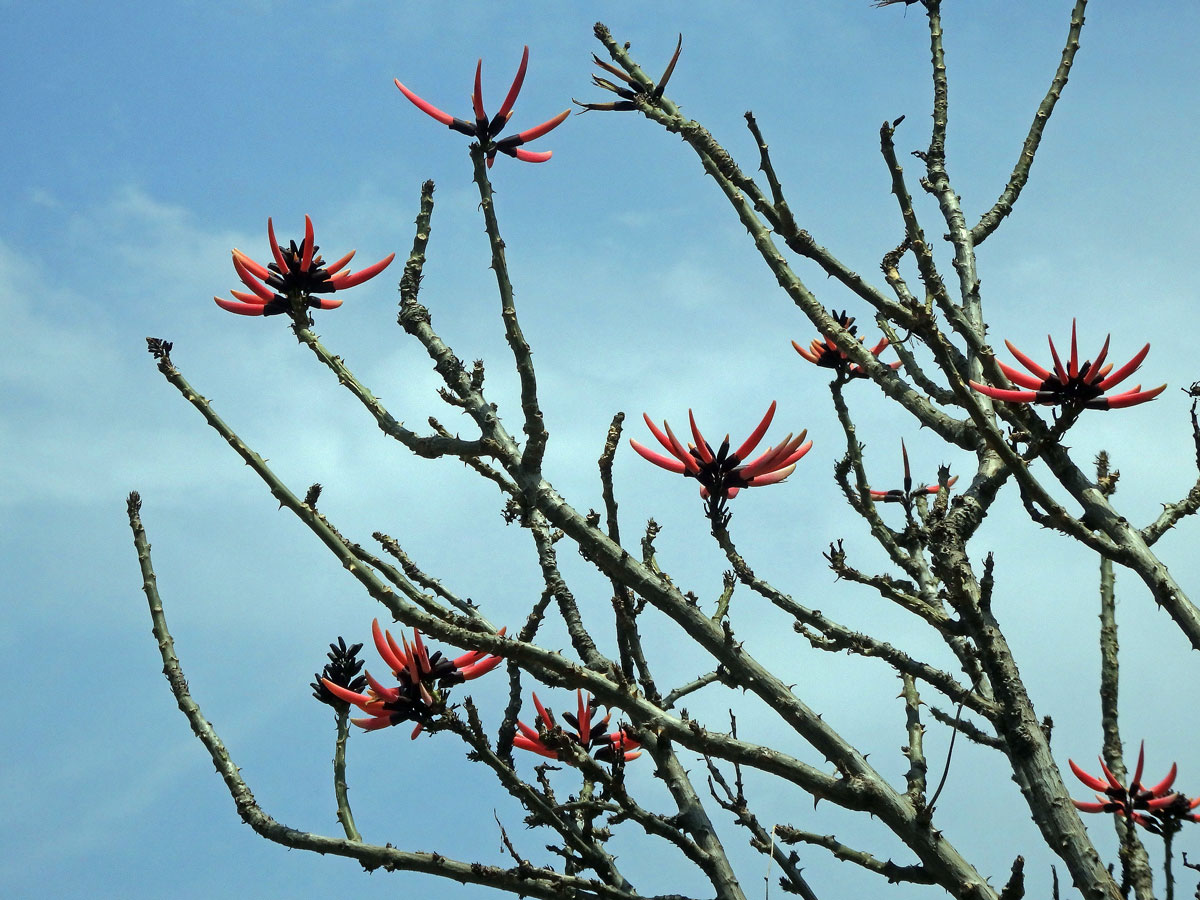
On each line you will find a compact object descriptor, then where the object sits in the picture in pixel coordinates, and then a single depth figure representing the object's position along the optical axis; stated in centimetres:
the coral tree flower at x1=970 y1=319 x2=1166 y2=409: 619
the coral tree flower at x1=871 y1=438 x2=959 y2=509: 905
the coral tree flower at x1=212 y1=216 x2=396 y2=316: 722
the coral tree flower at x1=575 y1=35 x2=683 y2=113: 891
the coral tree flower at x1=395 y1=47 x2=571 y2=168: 666
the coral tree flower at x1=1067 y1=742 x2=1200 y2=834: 787
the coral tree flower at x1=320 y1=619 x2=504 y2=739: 613
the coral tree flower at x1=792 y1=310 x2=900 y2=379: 914
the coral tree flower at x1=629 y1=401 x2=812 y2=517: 670
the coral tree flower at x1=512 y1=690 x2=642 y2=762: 759
